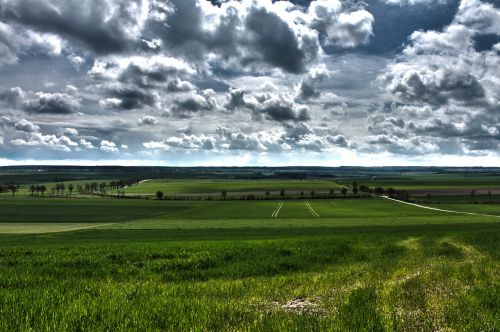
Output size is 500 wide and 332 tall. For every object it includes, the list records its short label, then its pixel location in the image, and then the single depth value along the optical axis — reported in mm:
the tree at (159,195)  189362
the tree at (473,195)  152312
